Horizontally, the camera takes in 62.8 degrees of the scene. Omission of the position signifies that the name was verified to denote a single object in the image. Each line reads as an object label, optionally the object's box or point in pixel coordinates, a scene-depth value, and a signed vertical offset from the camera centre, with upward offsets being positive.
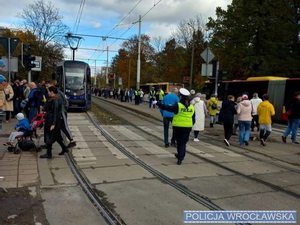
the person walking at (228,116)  7.94 -0.89
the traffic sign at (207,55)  10.95 +1.45
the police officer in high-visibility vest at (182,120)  5.70 -0.78
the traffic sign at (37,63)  11.86 +0.85
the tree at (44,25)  27.30 +5.99
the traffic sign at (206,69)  11.07 +0.84
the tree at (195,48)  33.22 +5.31
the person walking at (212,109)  11.32 -0.97
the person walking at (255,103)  9.75 -0.53
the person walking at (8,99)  9.54 -0.79
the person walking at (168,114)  7.19 -0.85
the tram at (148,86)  30.87 -0.04
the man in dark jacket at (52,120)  5.89 -0.95
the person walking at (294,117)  8.53 -0.88
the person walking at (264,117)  8.18 -0.92
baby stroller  6.24 -1.65
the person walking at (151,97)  20.33 -1.00
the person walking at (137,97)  22.73 -1.19
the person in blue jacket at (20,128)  6.25 -1.24
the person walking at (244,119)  7.95 -0.95
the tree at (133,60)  47.42 +4.91
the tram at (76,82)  15.19 -0.04
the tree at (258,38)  23.45 +5.19
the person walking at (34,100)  7.57 -0.63
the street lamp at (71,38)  24.90 +4.55
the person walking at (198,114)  8.22 -0.90
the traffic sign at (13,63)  9.82 +0.64
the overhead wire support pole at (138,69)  25.91 +1.60
